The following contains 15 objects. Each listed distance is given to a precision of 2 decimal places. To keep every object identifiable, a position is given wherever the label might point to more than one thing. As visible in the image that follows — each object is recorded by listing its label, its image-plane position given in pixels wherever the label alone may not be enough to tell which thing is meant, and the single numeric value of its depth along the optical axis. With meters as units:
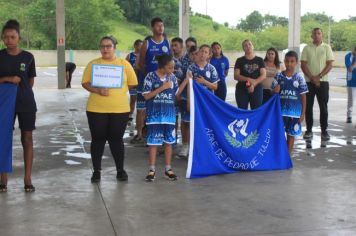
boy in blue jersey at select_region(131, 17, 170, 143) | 8.27
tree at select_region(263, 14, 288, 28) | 104.10
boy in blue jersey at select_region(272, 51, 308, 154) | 8.08
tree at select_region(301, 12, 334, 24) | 96.93
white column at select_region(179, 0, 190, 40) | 21.91
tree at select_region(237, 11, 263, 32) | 103.69
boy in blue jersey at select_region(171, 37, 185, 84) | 8.60
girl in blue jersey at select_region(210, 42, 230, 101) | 9.99
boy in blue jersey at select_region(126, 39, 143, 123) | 10.34
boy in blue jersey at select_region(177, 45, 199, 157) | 8.09
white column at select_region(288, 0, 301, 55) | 17.19
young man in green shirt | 10.06
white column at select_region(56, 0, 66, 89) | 23.00
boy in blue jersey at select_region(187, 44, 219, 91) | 7.64
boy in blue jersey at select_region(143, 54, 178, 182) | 6.76
